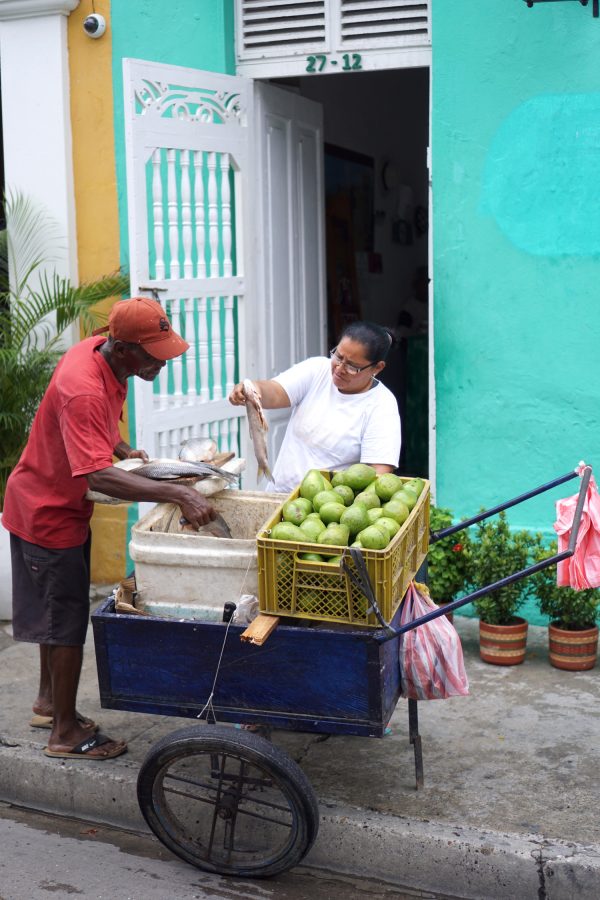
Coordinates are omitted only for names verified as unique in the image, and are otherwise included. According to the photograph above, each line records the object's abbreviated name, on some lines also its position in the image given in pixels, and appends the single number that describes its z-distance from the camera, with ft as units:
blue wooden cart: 10.93
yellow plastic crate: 10.44
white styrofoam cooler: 11.32
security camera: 19.89
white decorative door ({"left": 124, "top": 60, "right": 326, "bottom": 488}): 18.01
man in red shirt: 12.28
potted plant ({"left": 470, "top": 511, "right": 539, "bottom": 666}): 17.08
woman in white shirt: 13.66
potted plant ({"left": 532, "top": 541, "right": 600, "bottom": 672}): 16.85
